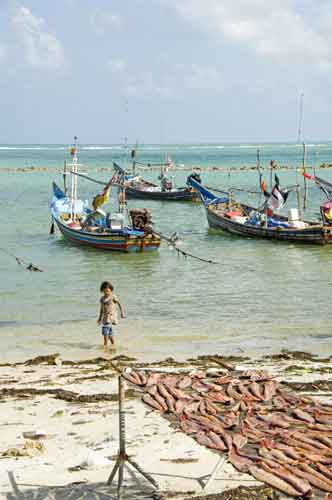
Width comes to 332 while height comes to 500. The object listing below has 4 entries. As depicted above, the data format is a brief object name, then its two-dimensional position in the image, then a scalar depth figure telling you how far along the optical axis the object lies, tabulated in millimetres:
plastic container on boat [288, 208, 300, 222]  30234
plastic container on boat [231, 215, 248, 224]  31688
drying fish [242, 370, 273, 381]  9268
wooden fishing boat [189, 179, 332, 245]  28078
